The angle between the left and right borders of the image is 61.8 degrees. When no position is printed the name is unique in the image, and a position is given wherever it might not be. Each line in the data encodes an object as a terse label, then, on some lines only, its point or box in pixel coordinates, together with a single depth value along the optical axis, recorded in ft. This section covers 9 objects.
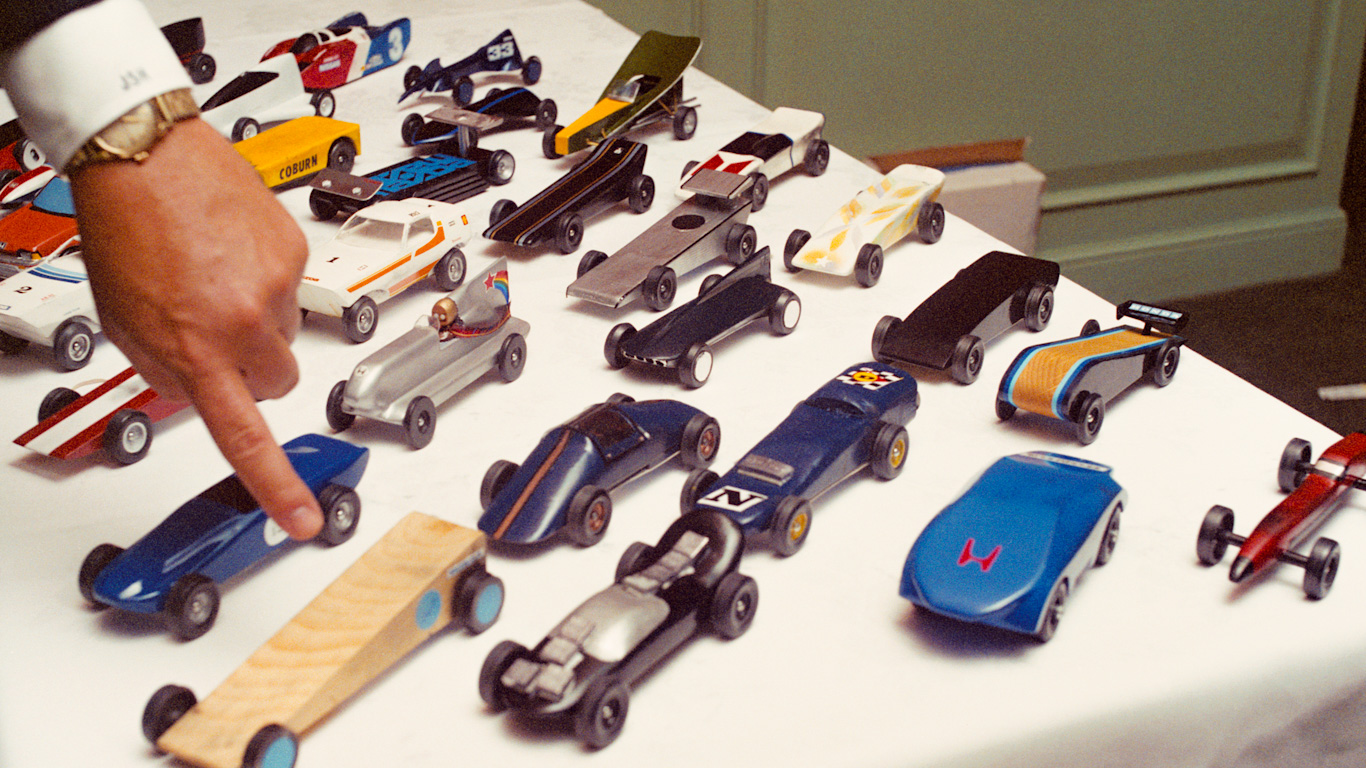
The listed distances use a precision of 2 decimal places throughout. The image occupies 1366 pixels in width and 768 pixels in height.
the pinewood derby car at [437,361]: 5.18
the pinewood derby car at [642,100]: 8.14
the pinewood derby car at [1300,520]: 4.05
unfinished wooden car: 3.46
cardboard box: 12.15
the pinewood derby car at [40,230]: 6.57
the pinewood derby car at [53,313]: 5.76
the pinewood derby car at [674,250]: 6.27
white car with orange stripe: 6.01
